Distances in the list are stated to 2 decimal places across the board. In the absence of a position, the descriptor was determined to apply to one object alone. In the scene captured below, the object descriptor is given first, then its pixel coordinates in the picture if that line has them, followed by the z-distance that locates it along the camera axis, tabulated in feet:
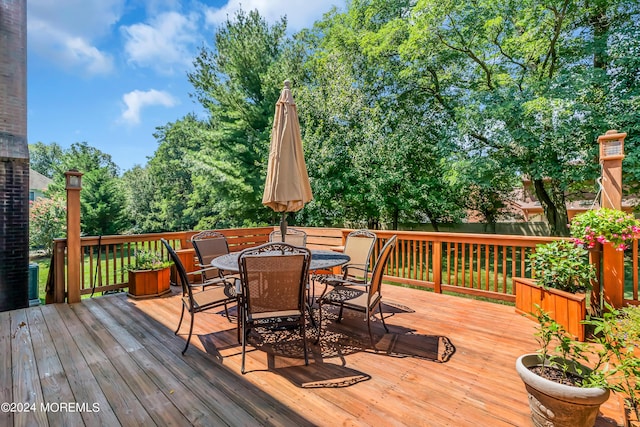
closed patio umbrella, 11.38
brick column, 16.84
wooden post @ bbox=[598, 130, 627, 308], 10.15
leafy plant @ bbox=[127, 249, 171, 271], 15.99
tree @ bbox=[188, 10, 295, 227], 36.14
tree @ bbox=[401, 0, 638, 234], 23.49
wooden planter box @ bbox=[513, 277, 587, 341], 9.64
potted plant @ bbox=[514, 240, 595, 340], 9.82
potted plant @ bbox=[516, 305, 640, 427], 4.97
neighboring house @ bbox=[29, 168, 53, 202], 64.79
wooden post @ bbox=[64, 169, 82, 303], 14.23
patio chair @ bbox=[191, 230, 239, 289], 12.84
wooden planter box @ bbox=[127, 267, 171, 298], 15.44
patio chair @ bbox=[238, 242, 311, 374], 8.10
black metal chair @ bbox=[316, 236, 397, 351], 9.26
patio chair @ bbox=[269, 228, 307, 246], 14.61
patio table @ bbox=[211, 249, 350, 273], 9.60
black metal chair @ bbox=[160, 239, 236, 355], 9.07
